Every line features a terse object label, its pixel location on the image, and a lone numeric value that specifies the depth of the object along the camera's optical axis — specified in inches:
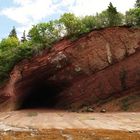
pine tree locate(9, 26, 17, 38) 1964.4
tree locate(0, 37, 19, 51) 1201.3
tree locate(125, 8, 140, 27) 892.6
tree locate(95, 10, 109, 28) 903.1
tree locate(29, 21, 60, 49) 934.6
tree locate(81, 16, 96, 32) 901.8
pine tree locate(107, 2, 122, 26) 898.3
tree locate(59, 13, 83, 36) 915.1
